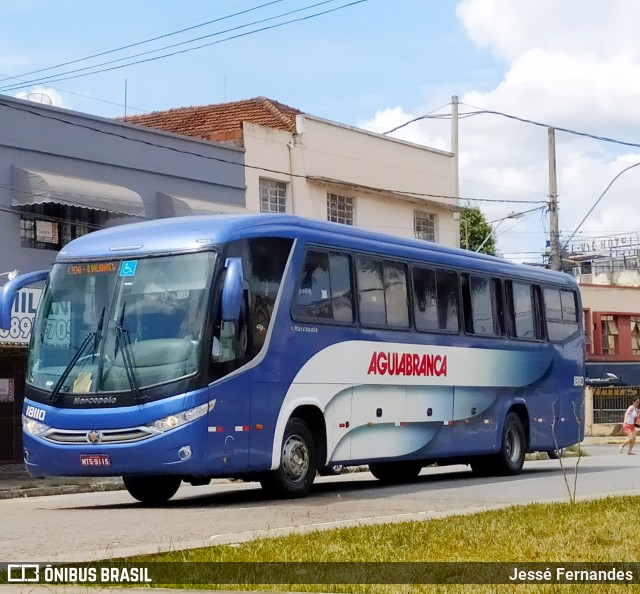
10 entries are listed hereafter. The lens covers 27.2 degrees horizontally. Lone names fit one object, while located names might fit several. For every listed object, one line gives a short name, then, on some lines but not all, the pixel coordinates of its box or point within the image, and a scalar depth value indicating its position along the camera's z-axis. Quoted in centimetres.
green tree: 7388
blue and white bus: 1513
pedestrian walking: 3475
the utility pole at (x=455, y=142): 4212
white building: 3453
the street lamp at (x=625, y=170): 3695
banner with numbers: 2469
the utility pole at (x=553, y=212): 3706
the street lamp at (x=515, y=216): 4517
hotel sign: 8869
